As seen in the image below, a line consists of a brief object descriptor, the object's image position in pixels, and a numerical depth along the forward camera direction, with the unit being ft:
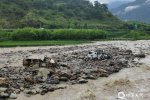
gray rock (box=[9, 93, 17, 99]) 41.61
